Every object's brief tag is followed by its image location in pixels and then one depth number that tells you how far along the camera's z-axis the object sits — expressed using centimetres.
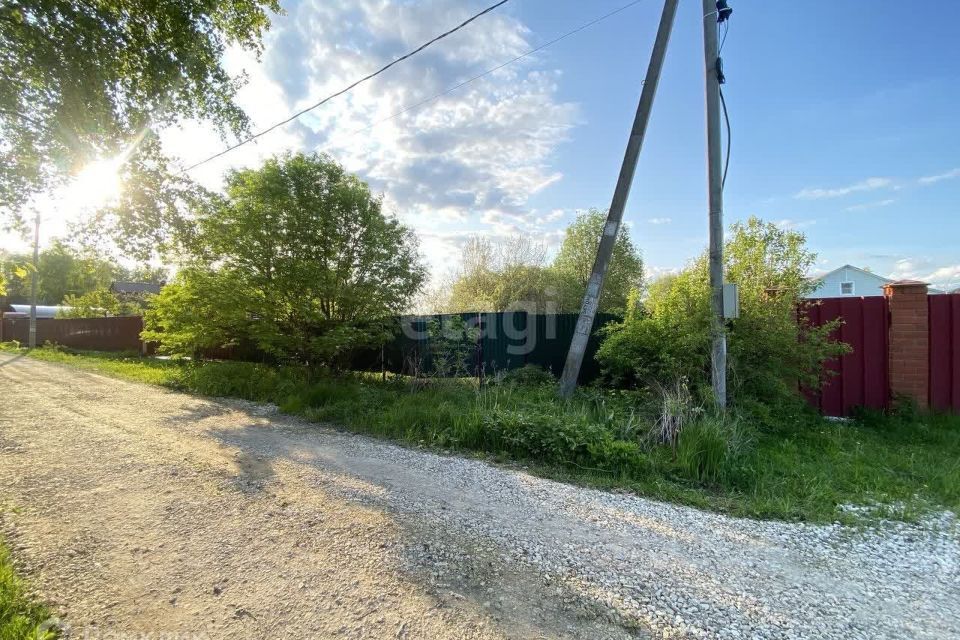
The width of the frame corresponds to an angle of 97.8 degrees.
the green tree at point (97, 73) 563
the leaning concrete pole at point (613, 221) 625
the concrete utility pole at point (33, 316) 2049
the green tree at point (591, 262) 2481
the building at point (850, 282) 3491
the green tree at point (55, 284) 4234
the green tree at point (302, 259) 780
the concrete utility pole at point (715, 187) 531
